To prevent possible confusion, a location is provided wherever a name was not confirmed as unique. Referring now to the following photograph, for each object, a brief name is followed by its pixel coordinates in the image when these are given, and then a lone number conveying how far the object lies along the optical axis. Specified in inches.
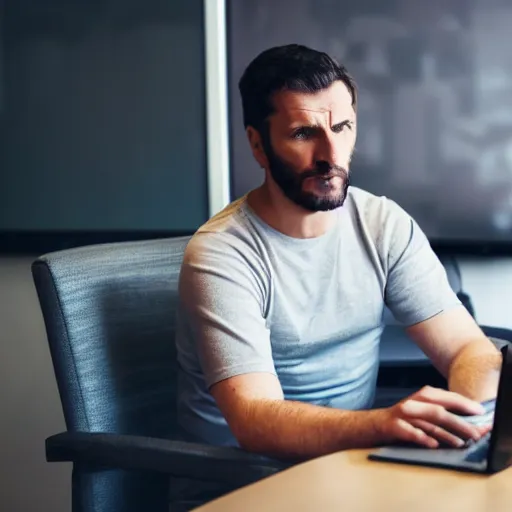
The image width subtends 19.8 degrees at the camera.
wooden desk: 60.1
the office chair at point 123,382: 74.2
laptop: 63.4
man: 79.5
